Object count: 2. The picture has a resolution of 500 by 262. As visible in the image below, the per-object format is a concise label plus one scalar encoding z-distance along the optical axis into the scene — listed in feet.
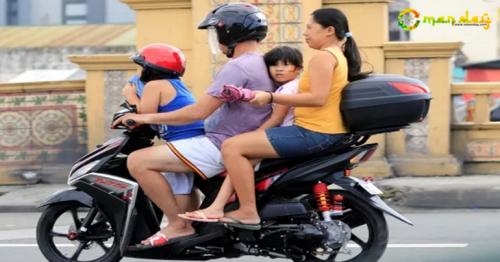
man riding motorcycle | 37.63
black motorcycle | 37.19
